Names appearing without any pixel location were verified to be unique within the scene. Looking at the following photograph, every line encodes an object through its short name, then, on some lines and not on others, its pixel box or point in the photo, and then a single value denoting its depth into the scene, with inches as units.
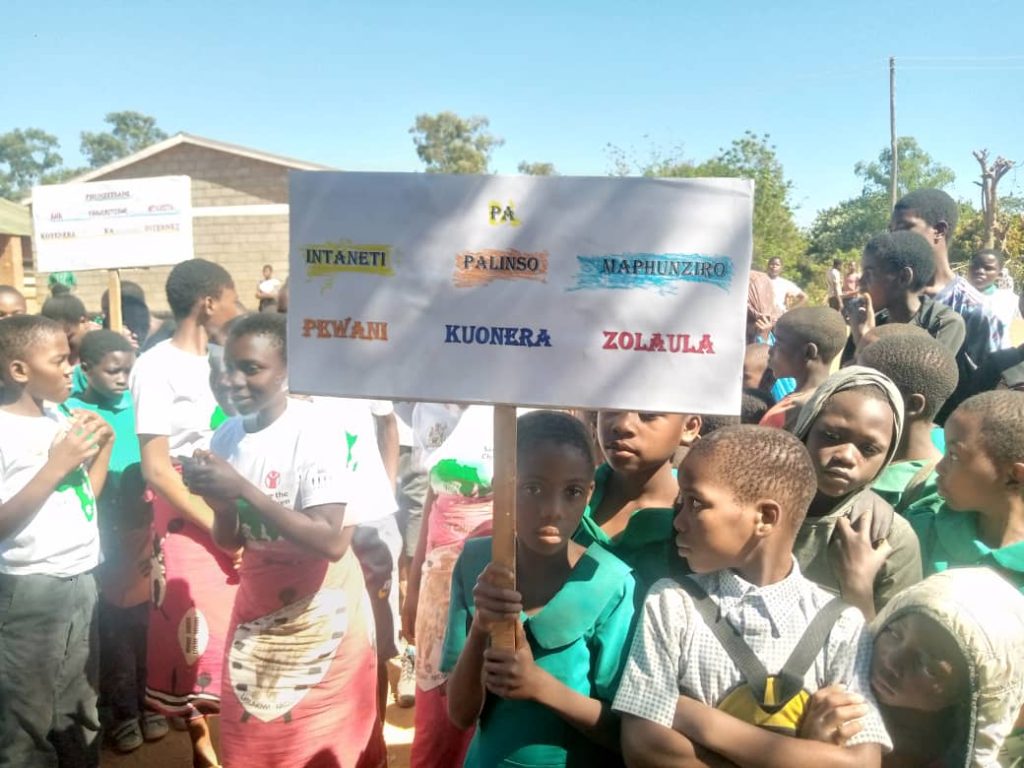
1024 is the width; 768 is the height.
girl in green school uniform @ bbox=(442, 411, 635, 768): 64.7
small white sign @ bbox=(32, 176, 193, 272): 203.0
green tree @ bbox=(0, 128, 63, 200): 3088.1
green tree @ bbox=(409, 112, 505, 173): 1790.1
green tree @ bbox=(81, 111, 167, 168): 2844.5
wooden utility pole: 1096.2
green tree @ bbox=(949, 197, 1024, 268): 848.2
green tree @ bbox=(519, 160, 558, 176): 1756.6
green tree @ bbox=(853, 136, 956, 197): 2706.7
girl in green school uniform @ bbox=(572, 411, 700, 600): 76.6
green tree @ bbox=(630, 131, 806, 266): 1136.2
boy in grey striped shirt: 58.9
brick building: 776.9
